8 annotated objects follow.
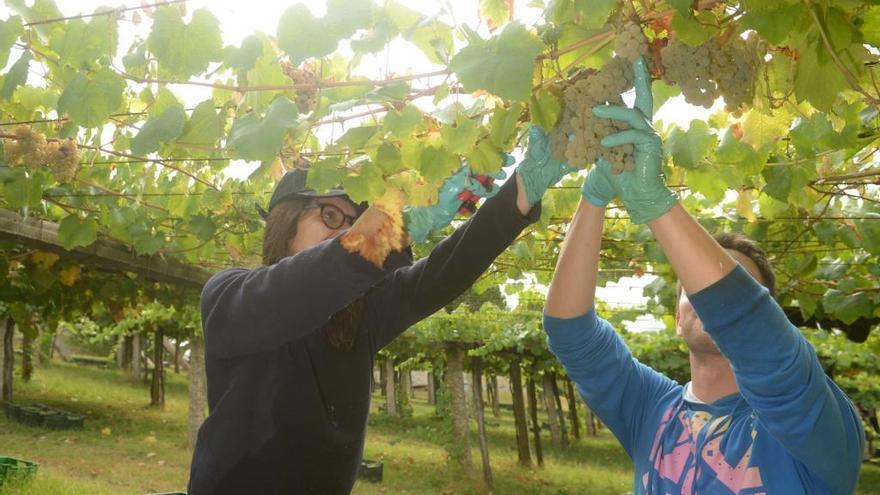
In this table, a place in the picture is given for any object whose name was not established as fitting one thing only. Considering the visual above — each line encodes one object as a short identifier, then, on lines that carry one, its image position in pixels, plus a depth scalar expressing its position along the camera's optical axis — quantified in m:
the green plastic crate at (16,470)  7.15
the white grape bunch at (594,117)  1.41
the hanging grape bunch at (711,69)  1.37
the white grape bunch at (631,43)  1.30
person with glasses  1.71
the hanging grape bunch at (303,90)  1.63
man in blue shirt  1.48
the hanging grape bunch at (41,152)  2.96
